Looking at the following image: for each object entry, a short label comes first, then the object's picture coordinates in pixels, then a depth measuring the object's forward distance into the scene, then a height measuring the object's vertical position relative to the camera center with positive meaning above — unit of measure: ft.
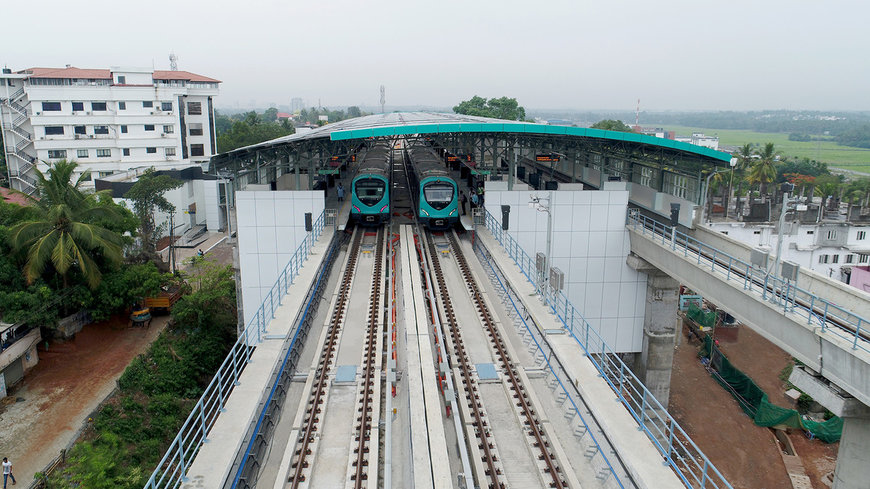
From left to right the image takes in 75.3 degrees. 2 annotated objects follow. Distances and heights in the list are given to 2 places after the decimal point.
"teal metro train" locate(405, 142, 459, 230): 60.90 -6.72
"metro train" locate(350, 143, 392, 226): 62.28 -6.58
